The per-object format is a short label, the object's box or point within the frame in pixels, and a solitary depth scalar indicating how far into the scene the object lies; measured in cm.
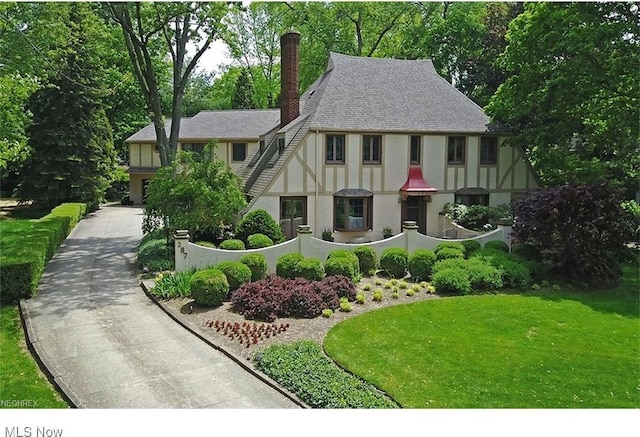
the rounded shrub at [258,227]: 1897
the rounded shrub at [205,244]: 1736
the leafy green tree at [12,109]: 1645
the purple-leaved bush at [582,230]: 1556
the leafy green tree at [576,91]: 1797
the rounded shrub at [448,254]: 1677
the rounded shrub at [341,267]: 1516
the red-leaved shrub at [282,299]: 1252
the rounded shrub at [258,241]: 1764
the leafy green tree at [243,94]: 5175
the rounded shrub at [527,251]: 1773
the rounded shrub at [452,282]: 1491
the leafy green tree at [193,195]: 1681
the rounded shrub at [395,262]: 1653
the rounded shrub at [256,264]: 1504
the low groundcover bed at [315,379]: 832
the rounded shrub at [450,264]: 1588
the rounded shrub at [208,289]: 1327
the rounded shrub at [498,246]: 1794
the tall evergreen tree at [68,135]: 3000
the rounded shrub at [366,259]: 1662
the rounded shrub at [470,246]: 1775
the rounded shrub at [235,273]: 1423
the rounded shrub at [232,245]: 1705
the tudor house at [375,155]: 2111
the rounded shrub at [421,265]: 1619
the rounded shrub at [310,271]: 1483
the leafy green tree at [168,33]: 2031
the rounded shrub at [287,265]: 1509
